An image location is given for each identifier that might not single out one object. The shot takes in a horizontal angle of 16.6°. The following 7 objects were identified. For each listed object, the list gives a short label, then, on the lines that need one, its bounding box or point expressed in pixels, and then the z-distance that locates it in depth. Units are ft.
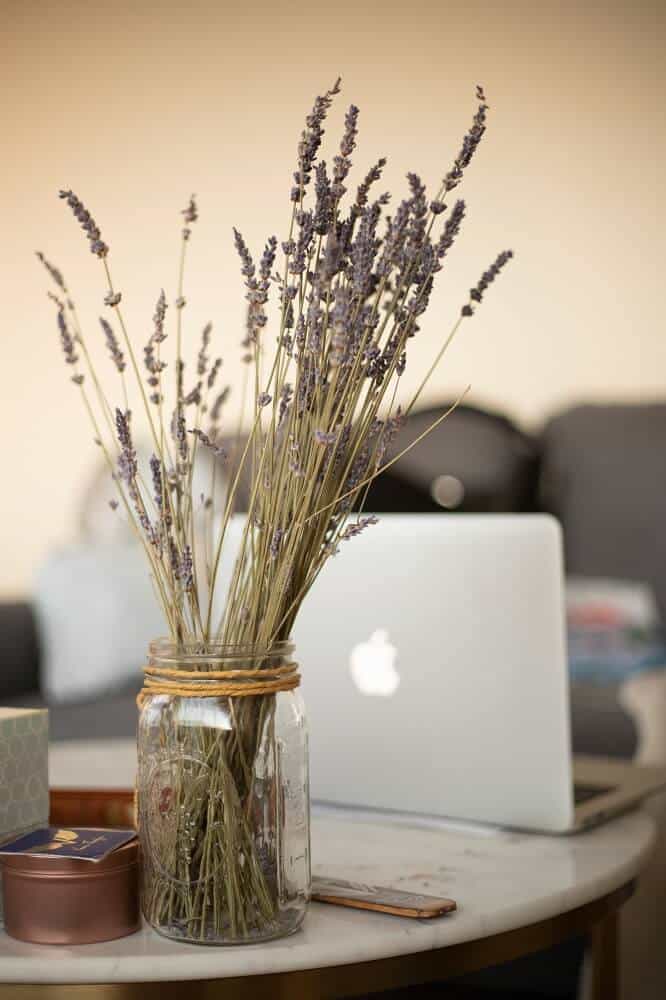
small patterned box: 4.27
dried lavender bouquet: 3.99
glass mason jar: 3.99
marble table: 3.95
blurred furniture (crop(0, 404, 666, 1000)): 11.36
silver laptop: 4.95
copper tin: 4.05
